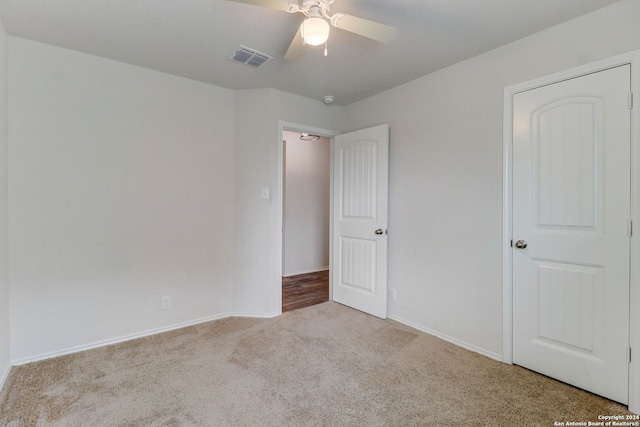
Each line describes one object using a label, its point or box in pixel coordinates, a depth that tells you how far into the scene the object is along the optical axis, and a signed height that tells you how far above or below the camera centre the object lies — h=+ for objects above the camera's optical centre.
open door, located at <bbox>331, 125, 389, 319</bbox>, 3.12 -0.09
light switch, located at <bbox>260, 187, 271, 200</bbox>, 3.13 +0.17
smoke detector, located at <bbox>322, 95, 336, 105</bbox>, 3.33 +1.23
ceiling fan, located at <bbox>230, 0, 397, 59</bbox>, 1.54 +0.98
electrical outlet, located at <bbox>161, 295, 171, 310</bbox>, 2.80 -0.85
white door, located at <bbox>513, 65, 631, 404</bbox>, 1.80 -0.12
